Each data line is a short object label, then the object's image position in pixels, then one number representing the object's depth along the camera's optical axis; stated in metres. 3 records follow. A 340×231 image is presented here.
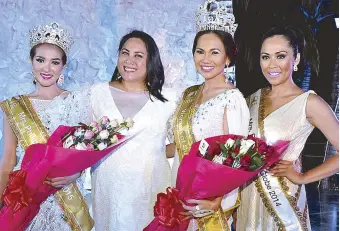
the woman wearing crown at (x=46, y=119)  2.93
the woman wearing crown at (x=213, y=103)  2.67
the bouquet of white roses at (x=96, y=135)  2.56
